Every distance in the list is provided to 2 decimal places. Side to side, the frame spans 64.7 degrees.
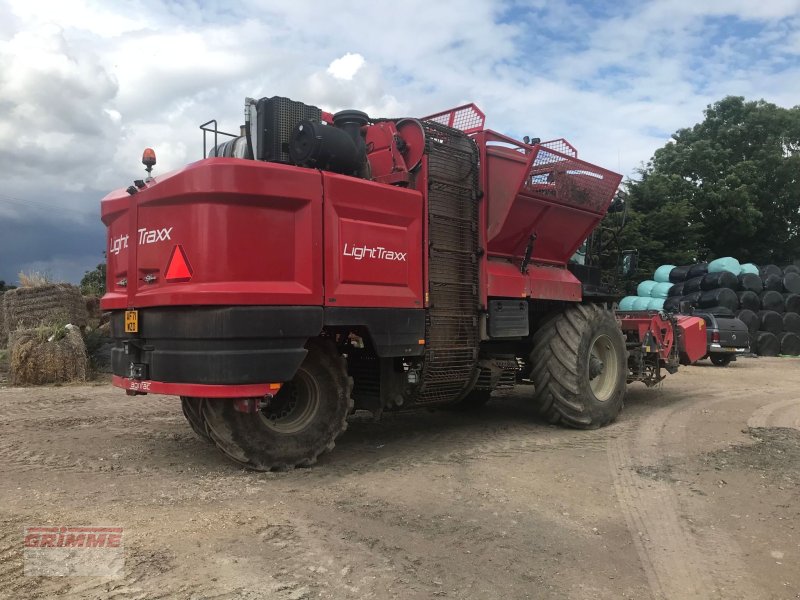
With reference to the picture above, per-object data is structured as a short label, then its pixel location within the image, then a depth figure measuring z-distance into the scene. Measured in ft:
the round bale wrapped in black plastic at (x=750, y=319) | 61.77
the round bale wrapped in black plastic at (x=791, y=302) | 64.44
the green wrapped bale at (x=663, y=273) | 68.18
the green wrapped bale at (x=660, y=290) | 65.92
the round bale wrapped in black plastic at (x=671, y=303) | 60.59
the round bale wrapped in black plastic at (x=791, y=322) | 63.72
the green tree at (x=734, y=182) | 87.40
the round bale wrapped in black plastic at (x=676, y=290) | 63.98
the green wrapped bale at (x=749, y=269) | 65.42
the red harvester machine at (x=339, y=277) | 14.82
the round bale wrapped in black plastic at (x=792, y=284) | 64.80
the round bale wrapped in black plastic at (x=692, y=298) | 60.39
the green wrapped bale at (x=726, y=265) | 63.93
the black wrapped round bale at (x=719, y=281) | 61.16
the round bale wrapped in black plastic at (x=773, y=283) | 64.69
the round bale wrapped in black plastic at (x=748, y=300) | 62.14
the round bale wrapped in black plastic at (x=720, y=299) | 59.52
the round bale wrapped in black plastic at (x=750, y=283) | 62.85
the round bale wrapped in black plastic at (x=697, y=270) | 64.29
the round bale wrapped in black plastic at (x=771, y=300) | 63.57
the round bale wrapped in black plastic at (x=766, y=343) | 62.49
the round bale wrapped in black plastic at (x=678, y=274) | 65.87
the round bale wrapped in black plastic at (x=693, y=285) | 62.66
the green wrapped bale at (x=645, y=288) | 67.26
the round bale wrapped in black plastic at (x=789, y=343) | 63.16
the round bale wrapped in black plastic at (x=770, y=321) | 62.80
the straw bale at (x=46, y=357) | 34.19
